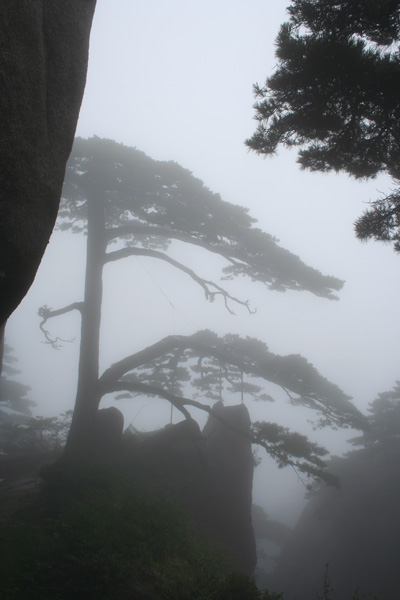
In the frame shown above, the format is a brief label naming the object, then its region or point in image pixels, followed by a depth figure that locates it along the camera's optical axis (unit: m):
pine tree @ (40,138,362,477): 13.01
